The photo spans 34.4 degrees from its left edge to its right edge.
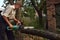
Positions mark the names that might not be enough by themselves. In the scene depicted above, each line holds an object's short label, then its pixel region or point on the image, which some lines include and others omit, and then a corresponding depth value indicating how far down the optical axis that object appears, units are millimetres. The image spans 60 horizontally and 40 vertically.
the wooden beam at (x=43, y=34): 2483
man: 1925
